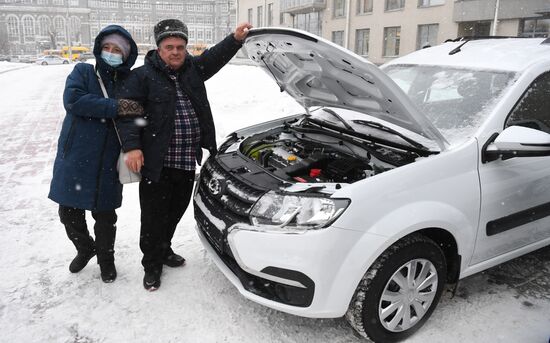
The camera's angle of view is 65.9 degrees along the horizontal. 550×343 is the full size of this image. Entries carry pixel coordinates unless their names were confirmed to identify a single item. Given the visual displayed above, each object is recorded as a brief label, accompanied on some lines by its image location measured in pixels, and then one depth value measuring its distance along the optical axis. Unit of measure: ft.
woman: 9.06
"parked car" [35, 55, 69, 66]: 157.76
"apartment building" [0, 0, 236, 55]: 281.33
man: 9.35
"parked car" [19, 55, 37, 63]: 186.43
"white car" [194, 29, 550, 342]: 7.30
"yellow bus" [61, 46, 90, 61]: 200.95
